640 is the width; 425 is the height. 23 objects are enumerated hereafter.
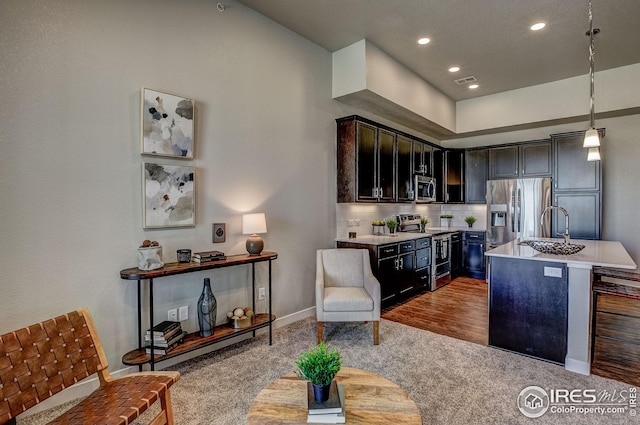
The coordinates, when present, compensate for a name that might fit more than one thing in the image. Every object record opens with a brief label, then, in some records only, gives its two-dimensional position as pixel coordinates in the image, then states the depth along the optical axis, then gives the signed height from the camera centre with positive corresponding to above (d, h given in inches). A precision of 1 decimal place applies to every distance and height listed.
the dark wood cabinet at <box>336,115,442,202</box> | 169.2 +25.4
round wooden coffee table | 56.2 -36.7
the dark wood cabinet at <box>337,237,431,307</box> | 162.1 -32.7
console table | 92.8 -42.7
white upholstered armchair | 125.8 -35.0
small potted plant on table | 56.6 -28.5
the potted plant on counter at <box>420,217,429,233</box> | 234.6 -12.0
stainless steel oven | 211.9 -36.8
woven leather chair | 58.5 -33.5
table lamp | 125.0 -8.3
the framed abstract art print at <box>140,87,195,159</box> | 103.0 +27.7
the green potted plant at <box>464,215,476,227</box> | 261.0 -10.8
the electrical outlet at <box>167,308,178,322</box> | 109.7 -36.3
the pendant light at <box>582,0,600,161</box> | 118.8 +24.2
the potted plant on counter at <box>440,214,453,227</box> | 272.5 -10.5
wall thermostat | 122.6 -9.6
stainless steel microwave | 223.0 +12.8
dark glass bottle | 110.1 -35.0
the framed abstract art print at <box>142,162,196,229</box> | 103.7 +4.1
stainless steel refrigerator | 215.9 -1.1
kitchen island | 105.1 -25.7
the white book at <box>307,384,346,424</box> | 55.2 -36.0
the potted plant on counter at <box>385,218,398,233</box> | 200.0 -11.1
